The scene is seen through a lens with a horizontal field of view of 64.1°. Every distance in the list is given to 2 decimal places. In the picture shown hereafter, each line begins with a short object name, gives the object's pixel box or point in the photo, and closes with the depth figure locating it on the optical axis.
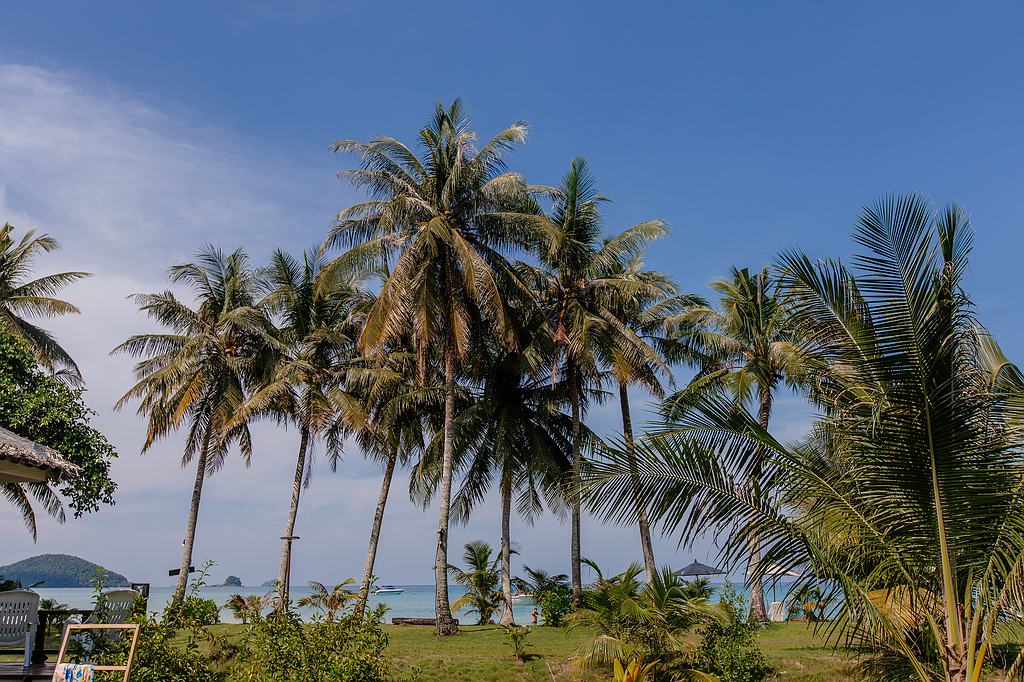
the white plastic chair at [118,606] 10.01
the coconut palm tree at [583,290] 23.36
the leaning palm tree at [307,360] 24.22
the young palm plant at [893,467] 7.64
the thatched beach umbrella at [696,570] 32.50
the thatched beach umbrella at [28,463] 8.51
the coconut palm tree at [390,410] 24.62
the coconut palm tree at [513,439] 25.03
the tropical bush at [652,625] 13.93
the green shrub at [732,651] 13.82
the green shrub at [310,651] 11.14
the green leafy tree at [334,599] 13.98
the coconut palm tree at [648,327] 23.78
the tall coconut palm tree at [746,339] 22.02
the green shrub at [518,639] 16.01
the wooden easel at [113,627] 8.34
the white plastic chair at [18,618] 8.81
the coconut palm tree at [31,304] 23.70
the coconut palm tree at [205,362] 25.03
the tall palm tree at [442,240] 20.41
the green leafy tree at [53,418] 13.80
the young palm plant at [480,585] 26.31
